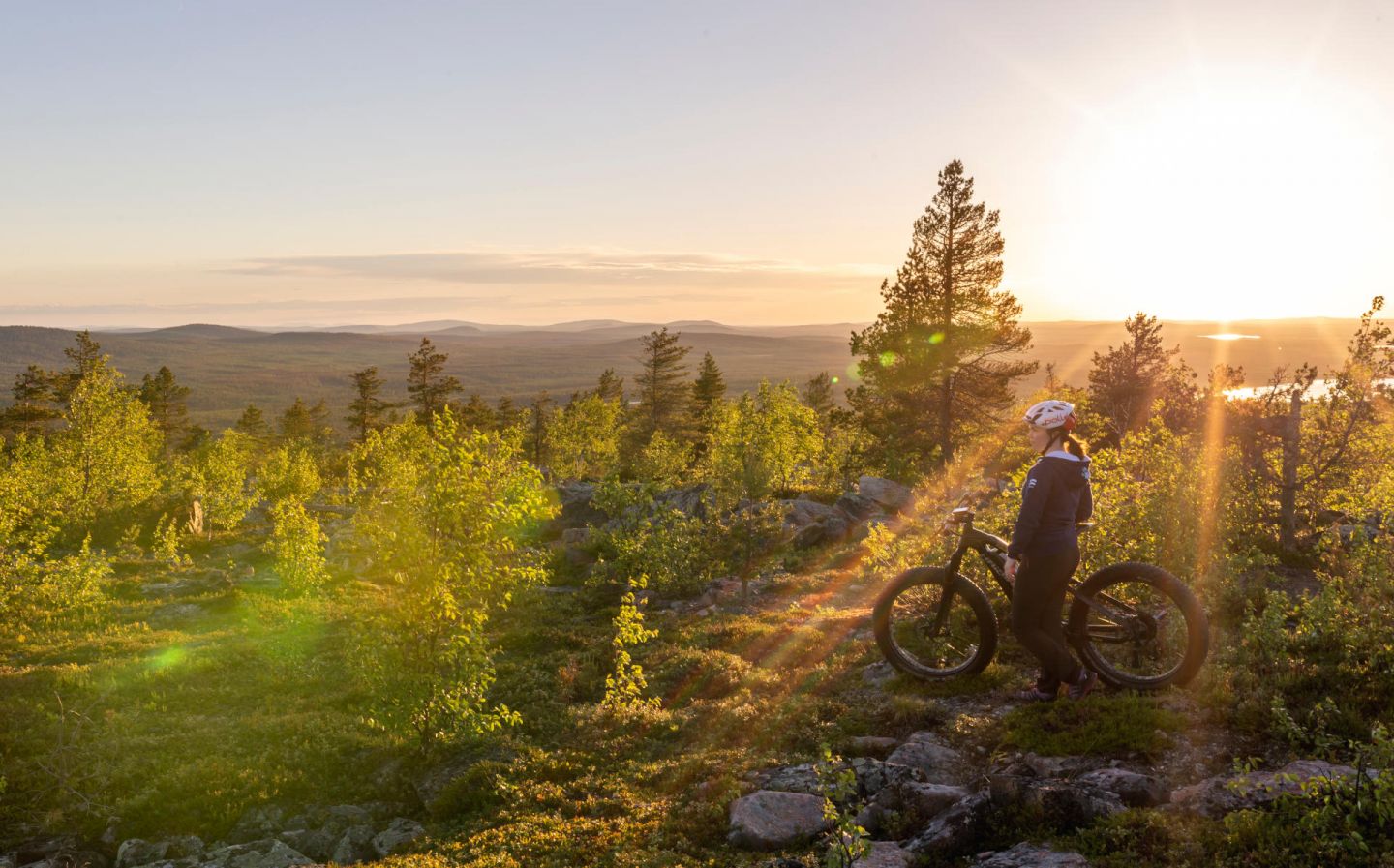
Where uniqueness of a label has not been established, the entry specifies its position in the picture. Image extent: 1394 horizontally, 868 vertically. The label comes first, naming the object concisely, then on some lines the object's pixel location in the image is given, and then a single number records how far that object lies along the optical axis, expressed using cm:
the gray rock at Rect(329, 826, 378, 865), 916
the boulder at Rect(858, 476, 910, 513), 3136
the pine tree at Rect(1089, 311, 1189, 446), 3353
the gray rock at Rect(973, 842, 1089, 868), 557
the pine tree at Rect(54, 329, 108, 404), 3559
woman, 746
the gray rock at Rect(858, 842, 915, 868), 601
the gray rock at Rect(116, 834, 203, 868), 969
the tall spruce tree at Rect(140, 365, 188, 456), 7156
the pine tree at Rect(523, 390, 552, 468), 7613
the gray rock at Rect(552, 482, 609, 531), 3459
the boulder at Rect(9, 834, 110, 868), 962
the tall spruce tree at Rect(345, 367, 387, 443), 6412
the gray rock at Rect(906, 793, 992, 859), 616
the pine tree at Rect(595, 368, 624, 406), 8375
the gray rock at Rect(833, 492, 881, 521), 2994
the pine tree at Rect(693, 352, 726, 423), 6494
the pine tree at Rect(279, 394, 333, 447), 7812
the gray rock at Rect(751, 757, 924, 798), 743
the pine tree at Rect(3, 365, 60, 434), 5406
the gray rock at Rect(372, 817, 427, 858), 909
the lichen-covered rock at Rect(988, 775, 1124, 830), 618
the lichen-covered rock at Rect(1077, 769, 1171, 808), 633
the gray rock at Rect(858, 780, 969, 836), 675
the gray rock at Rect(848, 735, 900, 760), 840
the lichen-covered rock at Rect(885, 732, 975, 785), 750
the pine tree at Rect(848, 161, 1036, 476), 3731
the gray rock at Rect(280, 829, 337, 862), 962
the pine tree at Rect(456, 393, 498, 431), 6800
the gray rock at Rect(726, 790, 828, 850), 689
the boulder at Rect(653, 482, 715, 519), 3034
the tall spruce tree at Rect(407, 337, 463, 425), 6091
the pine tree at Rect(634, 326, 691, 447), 6881
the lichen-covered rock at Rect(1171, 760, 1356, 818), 569
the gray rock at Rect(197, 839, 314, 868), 919
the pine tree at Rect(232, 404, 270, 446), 7794
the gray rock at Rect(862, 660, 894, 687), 1069
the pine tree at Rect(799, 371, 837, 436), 7788
